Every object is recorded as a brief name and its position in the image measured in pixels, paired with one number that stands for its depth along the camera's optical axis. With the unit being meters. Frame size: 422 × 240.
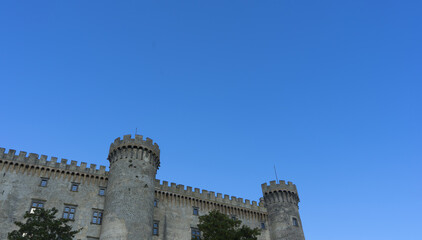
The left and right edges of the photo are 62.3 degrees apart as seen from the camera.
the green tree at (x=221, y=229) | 31.50
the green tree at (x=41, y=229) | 27.58
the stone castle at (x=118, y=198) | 36.62
